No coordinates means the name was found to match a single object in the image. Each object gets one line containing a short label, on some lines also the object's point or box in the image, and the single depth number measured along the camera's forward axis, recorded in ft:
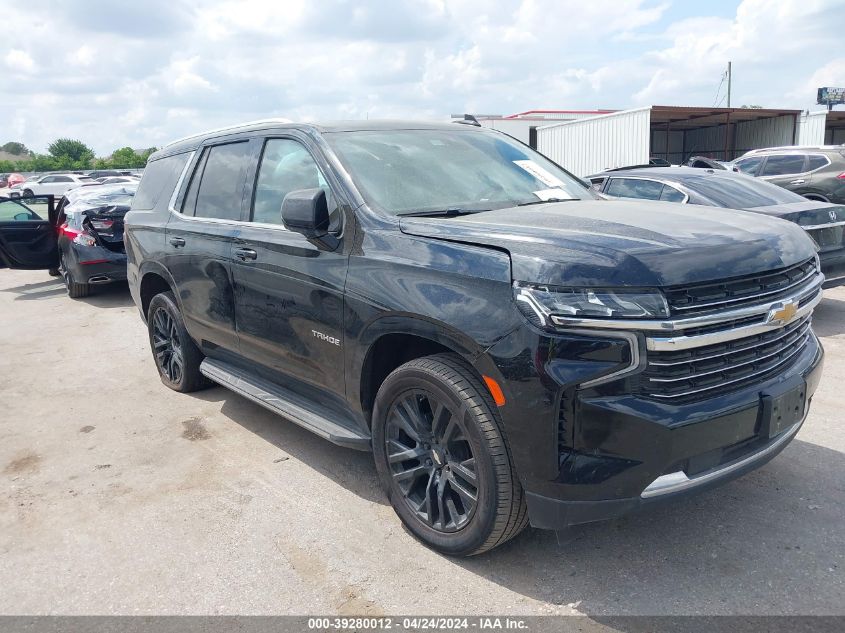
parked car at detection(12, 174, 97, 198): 112.57
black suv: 8.22
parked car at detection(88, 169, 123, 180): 119.44
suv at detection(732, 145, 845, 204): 42.63
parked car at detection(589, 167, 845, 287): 22.53
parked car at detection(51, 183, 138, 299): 32.40
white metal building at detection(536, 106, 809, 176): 82.84
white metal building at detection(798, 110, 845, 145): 89.04
